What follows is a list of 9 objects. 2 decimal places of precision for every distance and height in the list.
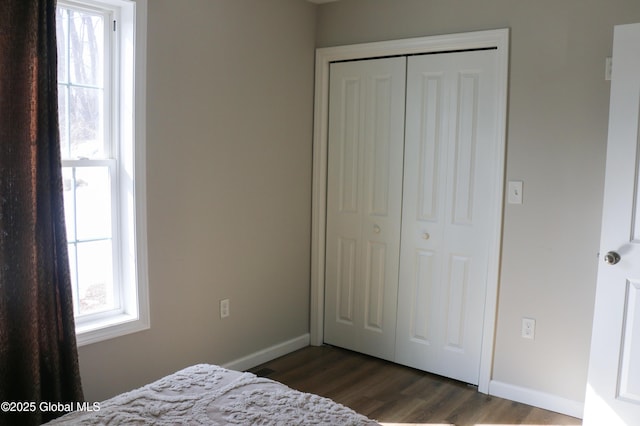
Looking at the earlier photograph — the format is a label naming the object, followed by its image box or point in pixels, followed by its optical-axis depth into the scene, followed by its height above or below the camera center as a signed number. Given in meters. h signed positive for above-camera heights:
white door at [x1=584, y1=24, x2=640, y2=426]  2.62 -0.42
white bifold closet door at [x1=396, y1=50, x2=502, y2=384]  3.34 -0.24
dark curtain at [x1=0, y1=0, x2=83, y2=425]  2.28 -0.24
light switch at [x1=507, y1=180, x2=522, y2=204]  3.19 -0.12
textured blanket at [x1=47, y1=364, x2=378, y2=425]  1.75 -0.78
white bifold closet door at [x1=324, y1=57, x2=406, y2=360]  3.71 -0.25
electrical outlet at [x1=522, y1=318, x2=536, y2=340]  3.20 -0.88
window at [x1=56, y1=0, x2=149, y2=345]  2.68 +0.00
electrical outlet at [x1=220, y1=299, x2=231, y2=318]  3.44 -0.88
